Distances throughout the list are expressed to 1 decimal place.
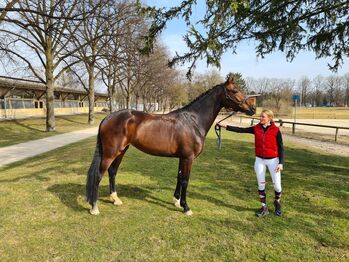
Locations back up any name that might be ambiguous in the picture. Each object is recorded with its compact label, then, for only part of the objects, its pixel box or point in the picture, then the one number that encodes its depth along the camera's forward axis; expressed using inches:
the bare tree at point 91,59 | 827.7
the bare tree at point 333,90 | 4052.7
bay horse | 171.3
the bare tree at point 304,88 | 4084.6
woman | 167.0
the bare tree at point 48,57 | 685.3
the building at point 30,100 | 1079.0
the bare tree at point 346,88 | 3956.7
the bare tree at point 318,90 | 4225.4
